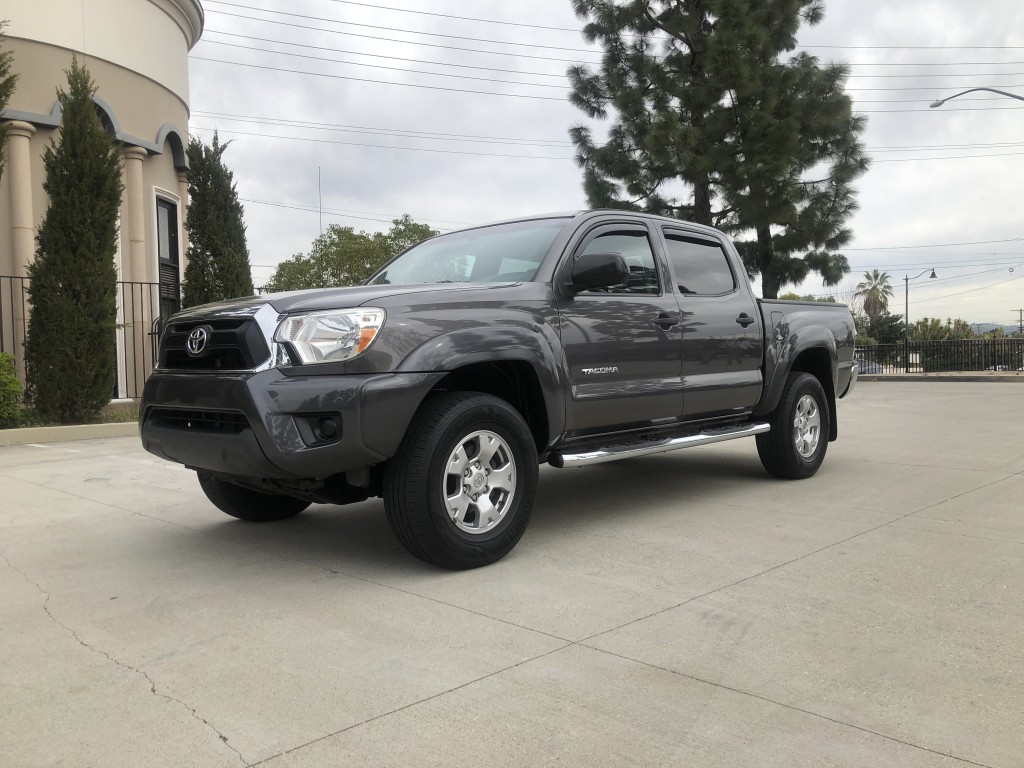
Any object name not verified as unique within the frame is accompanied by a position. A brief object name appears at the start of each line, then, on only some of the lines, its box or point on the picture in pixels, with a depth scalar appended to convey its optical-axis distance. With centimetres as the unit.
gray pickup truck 399
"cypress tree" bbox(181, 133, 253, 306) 1386
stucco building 1412
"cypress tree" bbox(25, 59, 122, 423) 1134
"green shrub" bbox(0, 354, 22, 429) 1089
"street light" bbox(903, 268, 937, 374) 3017
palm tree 9150
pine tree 2030
